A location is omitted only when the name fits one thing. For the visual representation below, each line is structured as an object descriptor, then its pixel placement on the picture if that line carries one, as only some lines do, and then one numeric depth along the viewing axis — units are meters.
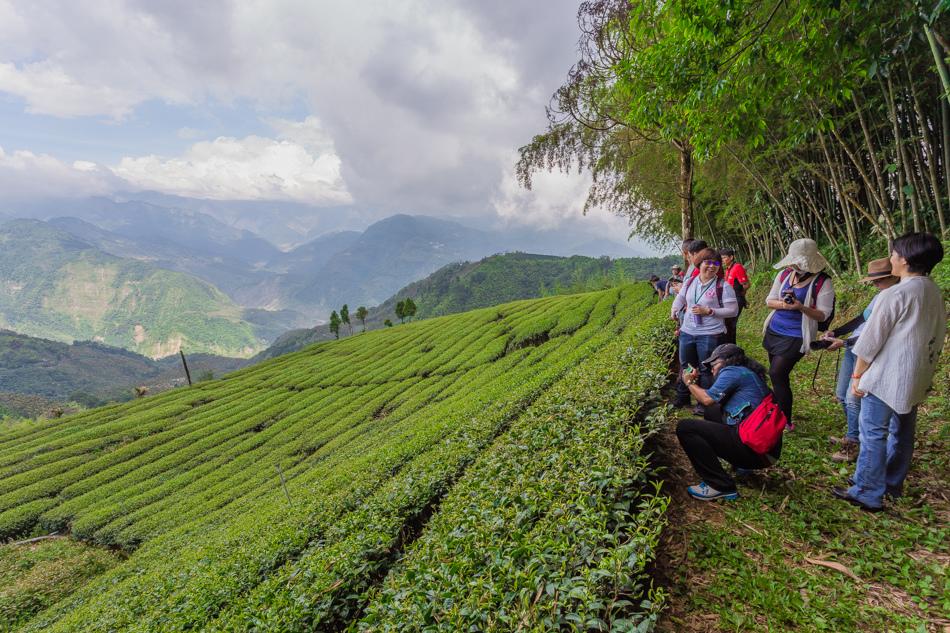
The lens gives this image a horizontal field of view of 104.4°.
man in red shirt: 5.02
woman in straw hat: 3.51
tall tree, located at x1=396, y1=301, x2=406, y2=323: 57.91
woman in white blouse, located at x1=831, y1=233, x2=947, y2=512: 2.79
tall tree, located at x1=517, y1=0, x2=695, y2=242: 8.35
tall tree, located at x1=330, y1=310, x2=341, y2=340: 55.22
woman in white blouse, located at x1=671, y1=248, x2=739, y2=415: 4.55
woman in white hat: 3.82
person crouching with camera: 3.07
